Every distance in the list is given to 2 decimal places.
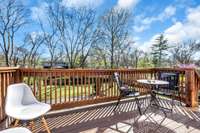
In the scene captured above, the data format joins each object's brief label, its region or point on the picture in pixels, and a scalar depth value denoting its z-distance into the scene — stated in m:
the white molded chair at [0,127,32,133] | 0.95
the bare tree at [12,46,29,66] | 8.63
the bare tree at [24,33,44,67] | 9.13
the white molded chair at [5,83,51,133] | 1.42
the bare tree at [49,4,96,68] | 9.72
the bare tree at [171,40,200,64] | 14.93
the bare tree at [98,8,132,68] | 10.59
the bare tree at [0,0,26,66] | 7.88
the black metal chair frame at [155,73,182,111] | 2.73
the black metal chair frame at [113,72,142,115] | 2.44
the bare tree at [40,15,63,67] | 9.64
